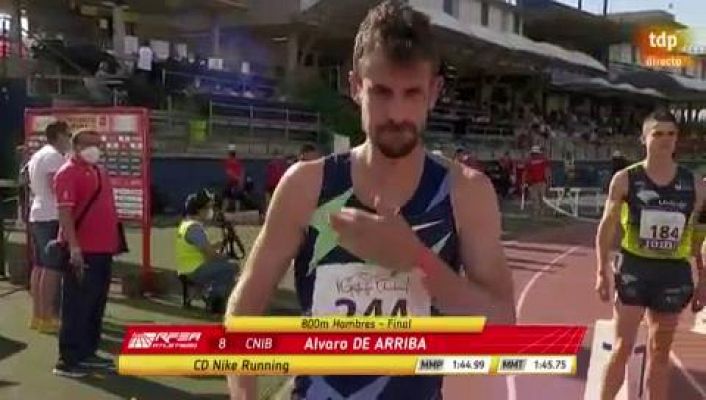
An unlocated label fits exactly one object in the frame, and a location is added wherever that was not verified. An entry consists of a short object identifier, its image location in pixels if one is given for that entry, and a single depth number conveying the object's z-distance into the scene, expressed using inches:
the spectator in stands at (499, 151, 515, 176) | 1171.4
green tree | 1078.4
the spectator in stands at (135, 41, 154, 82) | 927.0
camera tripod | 481.4
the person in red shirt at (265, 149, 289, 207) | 822.6
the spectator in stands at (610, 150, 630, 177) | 925.1
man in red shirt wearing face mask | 259.4
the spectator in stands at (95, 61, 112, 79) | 855.7
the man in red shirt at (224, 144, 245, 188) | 792.9
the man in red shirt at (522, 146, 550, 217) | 916.6
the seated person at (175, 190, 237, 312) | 350.9
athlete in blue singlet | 84.7
